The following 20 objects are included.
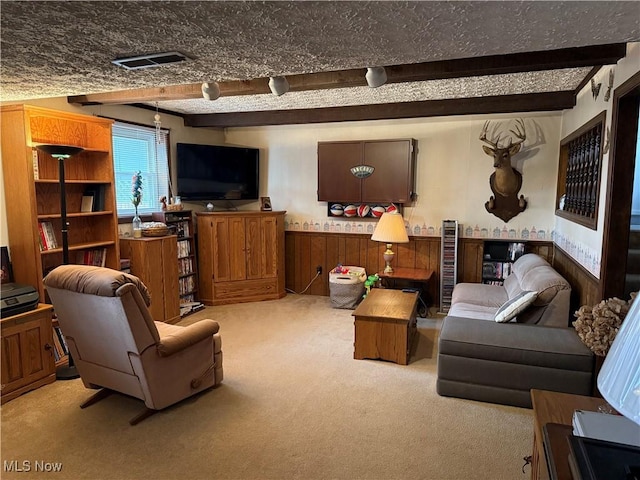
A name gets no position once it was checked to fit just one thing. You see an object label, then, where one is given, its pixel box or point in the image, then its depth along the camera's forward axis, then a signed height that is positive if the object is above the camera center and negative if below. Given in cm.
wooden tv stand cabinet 520 -81
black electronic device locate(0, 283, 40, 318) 288 -76
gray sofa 273 -109
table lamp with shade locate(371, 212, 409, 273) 483 -44
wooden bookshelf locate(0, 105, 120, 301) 321 +6
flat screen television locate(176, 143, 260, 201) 527 +26
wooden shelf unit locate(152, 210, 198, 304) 494 -76
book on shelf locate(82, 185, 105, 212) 393 -3
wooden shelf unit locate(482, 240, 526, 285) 495 -81
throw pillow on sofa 316 -88
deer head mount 468 +16
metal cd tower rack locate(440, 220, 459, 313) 494 -83
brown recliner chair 242 -95
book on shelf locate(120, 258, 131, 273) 408 -72
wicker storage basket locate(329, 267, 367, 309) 515 -120
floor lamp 302 -15
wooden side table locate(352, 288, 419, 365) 350 -120
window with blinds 450 +33
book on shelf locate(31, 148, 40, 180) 324 +22
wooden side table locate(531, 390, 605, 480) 145 -85
